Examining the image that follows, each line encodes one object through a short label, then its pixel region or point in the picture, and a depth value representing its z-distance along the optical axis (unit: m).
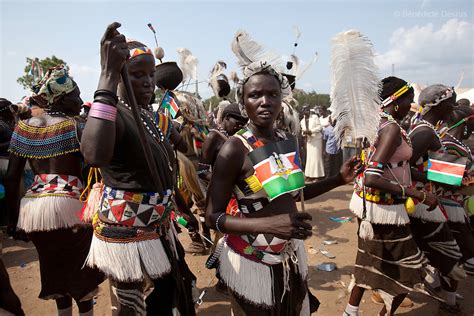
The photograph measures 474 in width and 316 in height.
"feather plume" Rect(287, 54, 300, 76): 3.20
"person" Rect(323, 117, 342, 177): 11.21
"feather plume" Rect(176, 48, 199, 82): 6.11
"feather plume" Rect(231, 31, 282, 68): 2.35
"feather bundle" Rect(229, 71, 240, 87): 6.60
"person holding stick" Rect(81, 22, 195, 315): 1.96
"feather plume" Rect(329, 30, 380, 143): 2.80
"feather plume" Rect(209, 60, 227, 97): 5.79
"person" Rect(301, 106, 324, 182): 11.56
